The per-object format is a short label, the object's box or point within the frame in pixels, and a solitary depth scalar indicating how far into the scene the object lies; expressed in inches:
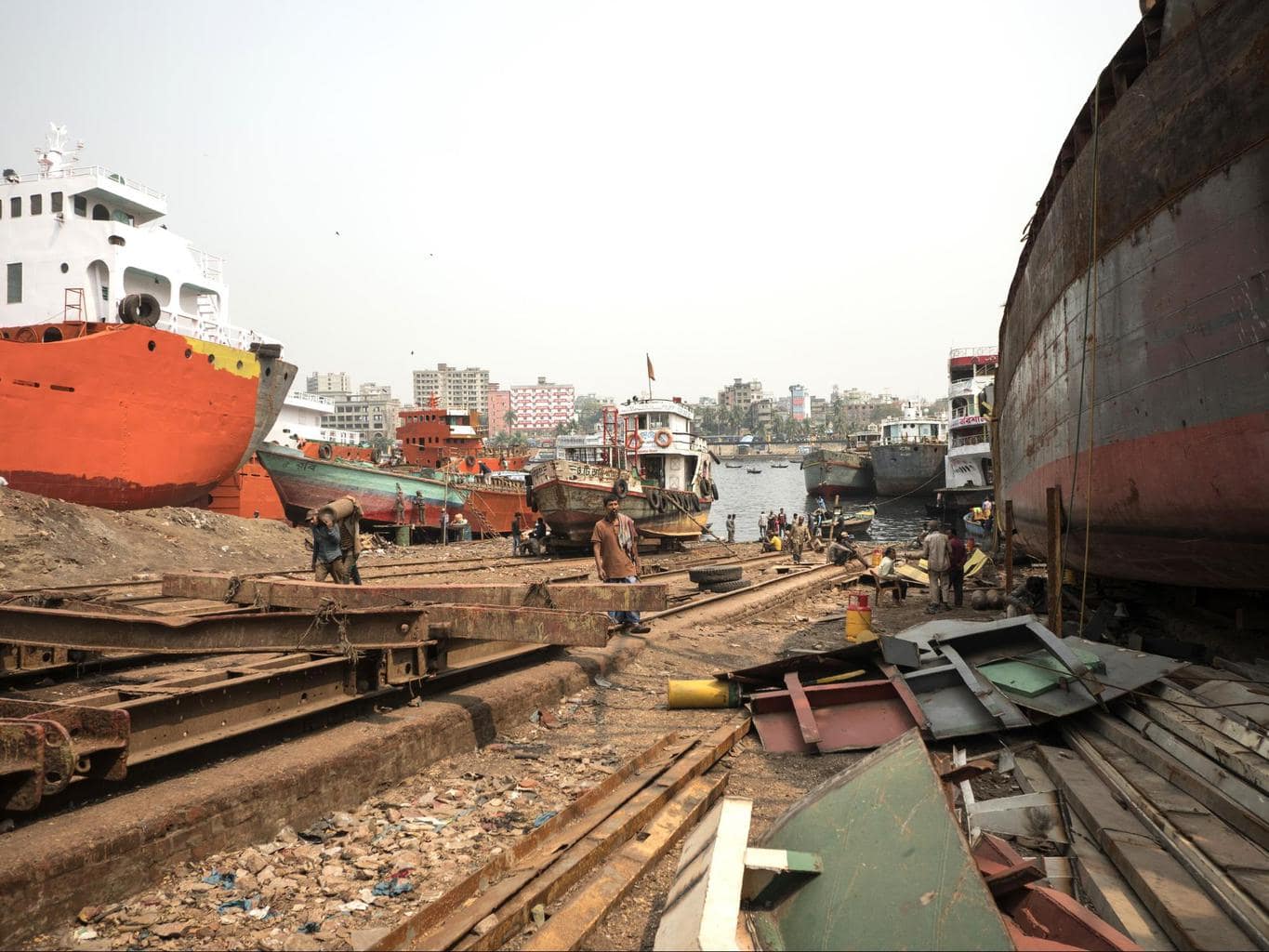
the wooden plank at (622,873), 108.6
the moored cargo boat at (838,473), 2186.3
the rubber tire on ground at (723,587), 508.4
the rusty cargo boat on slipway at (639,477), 767.1
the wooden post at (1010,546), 473.2
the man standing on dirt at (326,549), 322.0
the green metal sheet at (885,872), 85.0
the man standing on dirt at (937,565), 438.9
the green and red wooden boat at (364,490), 903.7
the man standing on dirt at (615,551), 330.0
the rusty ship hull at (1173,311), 205.2
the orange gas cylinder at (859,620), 316.2
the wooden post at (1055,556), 297.3
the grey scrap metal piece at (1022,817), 150.3
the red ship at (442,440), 1497.3
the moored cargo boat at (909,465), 1978.3
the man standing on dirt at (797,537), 761.2
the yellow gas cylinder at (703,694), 236.1
